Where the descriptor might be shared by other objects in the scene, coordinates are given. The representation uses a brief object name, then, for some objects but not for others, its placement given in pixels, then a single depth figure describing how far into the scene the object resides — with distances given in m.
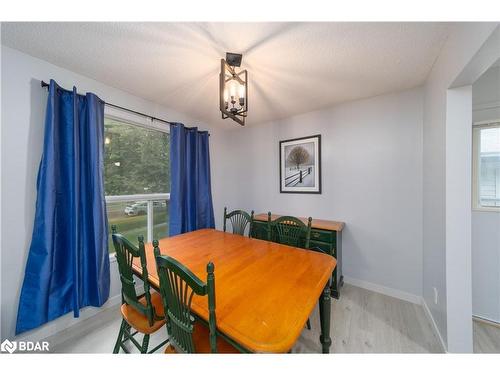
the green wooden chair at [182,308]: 0.73
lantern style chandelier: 1.23
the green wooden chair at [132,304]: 1.10
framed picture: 2.54
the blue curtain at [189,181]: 2.41
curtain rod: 1.50
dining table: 0.72
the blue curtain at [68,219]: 1.44
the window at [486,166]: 1.67
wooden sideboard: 2.08
